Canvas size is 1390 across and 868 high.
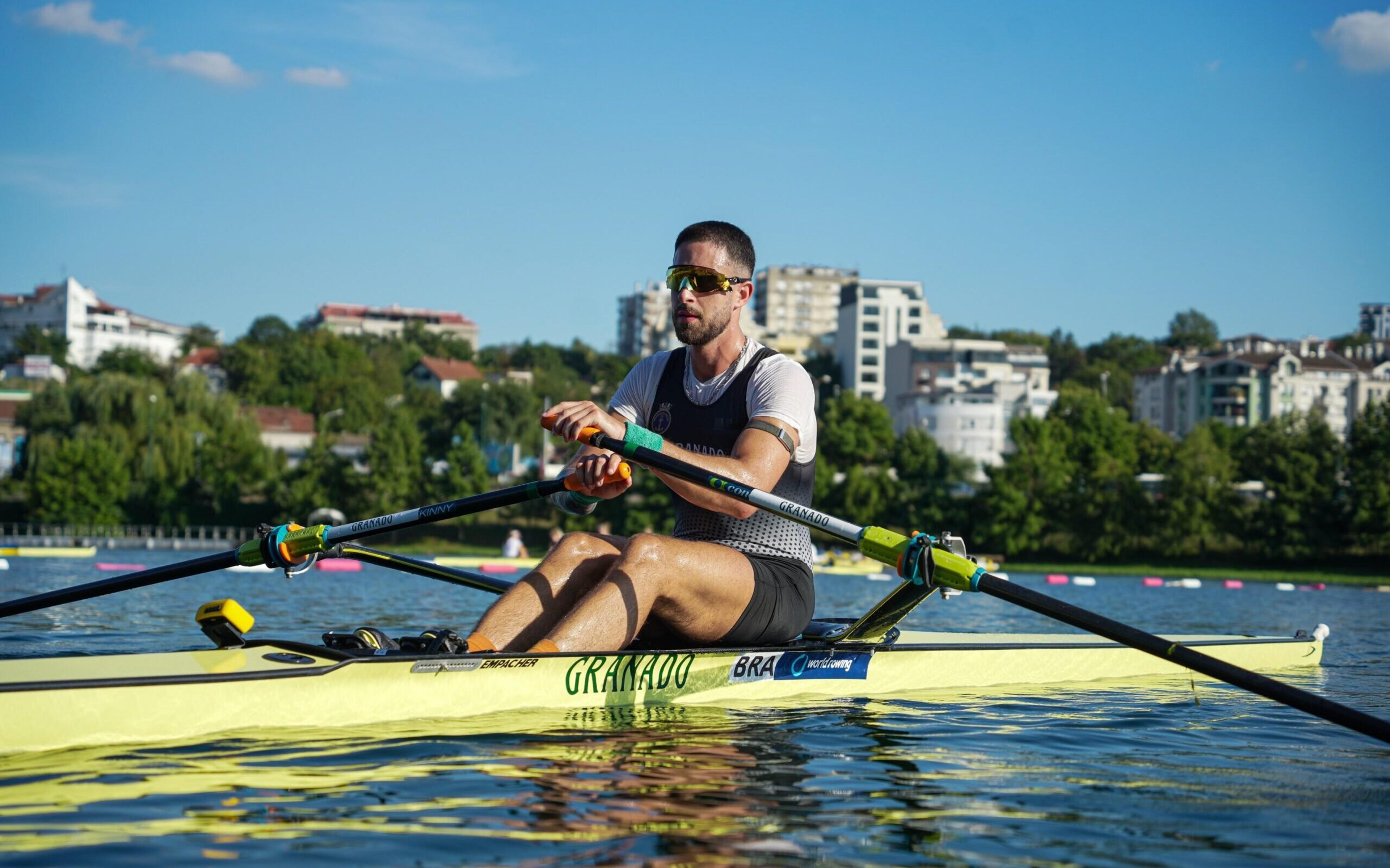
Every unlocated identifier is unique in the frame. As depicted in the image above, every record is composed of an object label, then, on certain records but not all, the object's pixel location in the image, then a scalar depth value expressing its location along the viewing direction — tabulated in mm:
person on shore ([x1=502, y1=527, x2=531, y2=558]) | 34281
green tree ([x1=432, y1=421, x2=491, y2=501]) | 64125
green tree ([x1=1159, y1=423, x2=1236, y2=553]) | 54750
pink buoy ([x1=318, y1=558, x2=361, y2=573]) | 28328
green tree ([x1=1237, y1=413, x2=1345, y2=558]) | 51969
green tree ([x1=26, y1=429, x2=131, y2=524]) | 56781
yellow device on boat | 5516
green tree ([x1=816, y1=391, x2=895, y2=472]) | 68750
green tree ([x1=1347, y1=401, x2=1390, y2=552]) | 50781
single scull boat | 4887
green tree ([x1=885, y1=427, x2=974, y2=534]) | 59875
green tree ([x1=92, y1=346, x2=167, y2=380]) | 97562
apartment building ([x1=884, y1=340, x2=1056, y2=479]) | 93000
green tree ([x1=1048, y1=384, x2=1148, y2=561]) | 55875
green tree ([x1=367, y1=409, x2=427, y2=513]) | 63688
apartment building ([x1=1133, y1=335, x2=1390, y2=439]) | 111000
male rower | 5750
